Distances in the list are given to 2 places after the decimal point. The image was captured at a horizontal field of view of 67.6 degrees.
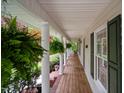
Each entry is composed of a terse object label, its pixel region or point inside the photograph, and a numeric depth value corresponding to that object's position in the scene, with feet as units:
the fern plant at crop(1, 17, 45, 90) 1.94
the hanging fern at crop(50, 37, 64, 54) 11.93
